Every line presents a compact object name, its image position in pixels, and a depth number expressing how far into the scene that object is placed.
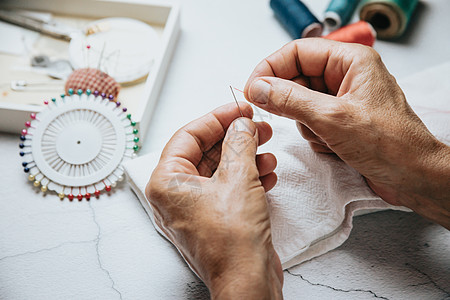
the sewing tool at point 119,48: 0.41
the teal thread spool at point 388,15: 0.44
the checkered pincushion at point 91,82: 0.38
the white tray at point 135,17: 0.37
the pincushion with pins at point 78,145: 0.36
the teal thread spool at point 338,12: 0.45
